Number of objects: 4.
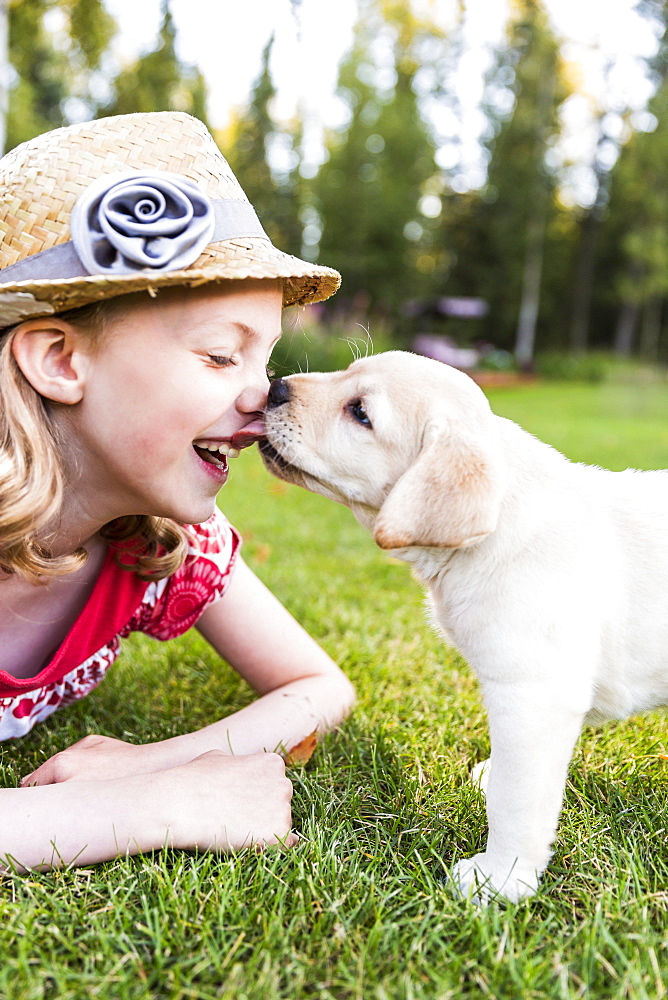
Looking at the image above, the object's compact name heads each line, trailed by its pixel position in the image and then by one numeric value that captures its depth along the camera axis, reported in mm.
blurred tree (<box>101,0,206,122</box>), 14448
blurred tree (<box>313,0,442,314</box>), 23344
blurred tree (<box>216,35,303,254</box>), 19062
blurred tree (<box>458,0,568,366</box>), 28141
